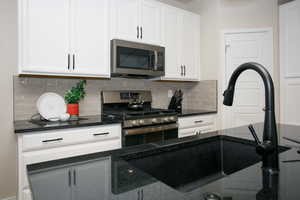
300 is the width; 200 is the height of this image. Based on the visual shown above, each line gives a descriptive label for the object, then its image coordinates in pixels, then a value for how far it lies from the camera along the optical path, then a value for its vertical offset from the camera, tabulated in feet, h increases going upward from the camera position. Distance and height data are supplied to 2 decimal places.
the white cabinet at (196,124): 9.25 -1.27
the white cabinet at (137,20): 8.38 +3.50
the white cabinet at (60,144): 5.70 -1.42
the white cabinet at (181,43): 10.14 +2.96
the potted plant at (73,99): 7.80 -0.01
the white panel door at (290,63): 9.16 +1.71
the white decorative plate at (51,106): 7.23 -0.27
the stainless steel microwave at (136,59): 8.14 +1.73
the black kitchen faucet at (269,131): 2.25 -0.37
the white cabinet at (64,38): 6.56 +2.20
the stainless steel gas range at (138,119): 7.45 -0.82
